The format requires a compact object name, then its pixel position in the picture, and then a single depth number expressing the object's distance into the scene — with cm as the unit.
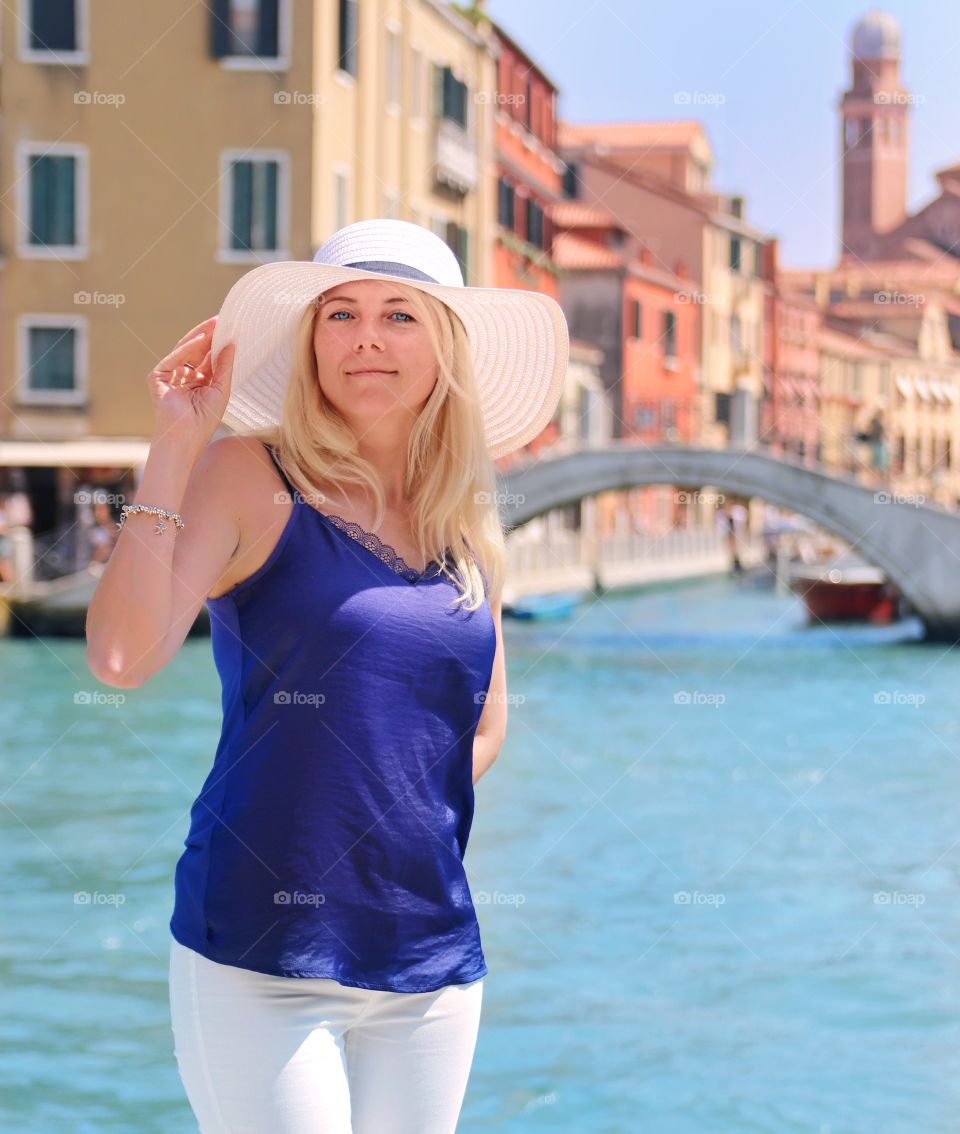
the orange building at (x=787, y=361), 4384
